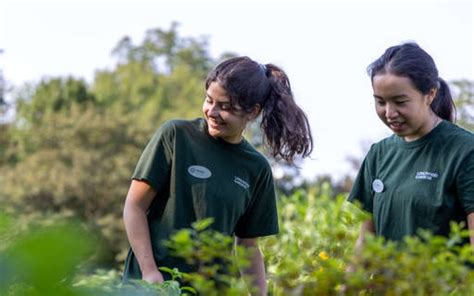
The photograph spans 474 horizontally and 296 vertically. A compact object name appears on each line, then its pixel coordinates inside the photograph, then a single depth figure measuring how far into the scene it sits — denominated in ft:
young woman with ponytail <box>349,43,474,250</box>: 22.75
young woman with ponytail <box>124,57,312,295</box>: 24.14
